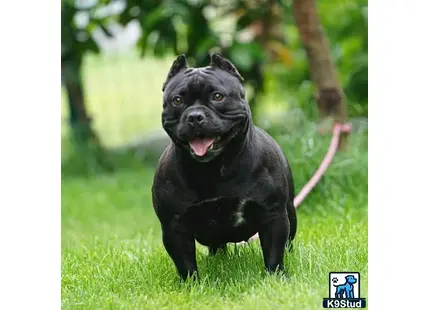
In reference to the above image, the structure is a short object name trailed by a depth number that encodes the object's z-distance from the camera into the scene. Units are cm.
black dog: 494
